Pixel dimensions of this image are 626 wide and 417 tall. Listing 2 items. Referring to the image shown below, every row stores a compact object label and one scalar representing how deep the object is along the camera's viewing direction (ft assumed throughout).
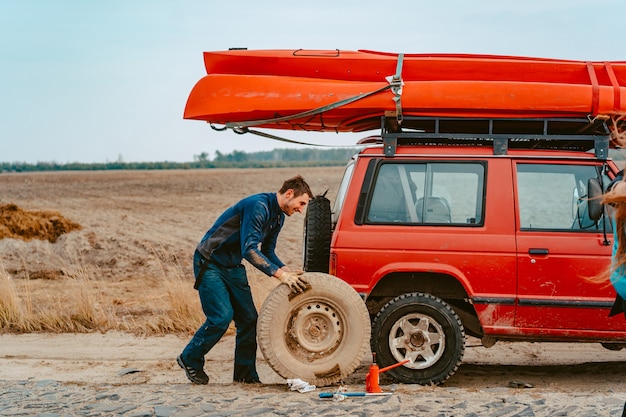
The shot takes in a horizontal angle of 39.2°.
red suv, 23.72
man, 23.63
